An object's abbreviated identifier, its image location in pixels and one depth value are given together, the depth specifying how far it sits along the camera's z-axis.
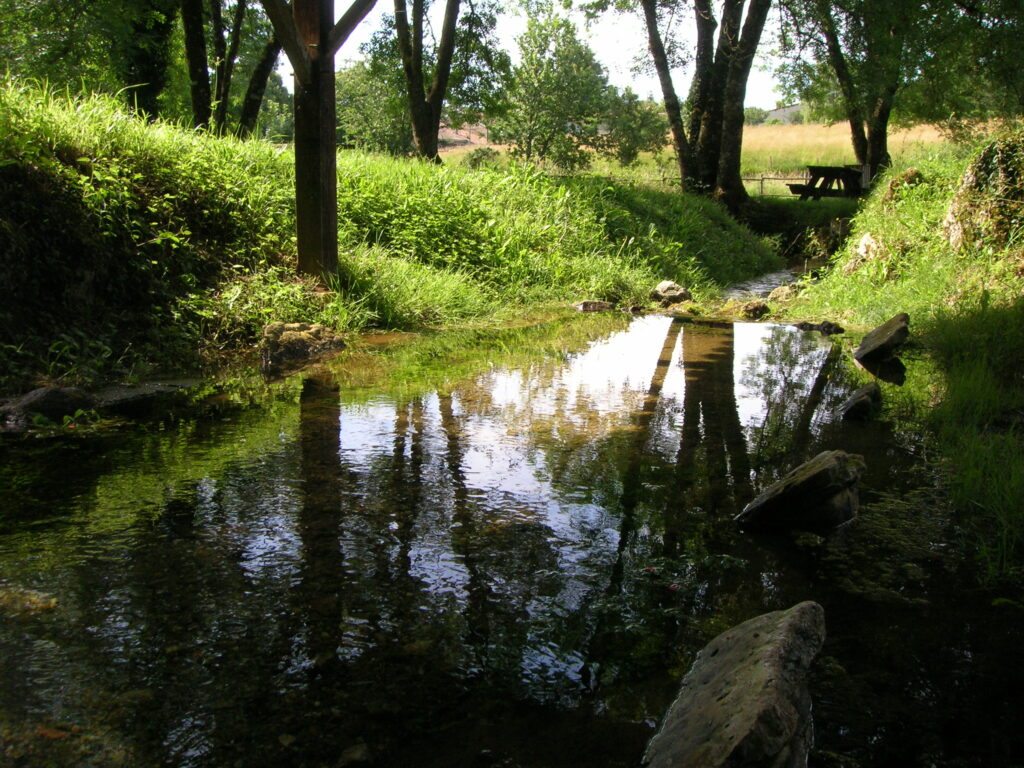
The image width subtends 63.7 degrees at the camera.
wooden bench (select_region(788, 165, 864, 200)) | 21.59
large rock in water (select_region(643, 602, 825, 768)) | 1.74
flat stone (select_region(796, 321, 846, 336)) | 9.16
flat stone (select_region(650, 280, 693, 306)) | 11.49
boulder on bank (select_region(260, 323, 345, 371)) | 6.52
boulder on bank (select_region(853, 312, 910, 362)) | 7.13
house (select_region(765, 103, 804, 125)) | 67.59
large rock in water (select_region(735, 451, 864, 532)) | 3.45
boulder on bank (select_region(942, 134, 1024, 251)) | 8.73
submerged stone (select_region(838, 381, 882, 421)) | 5.28
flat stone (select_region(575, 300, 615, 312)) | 10.63
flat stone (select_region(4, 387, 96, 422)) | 4.75
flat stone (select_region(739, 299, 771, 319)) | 10.51
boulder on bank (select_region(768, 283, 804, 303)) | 11.75
